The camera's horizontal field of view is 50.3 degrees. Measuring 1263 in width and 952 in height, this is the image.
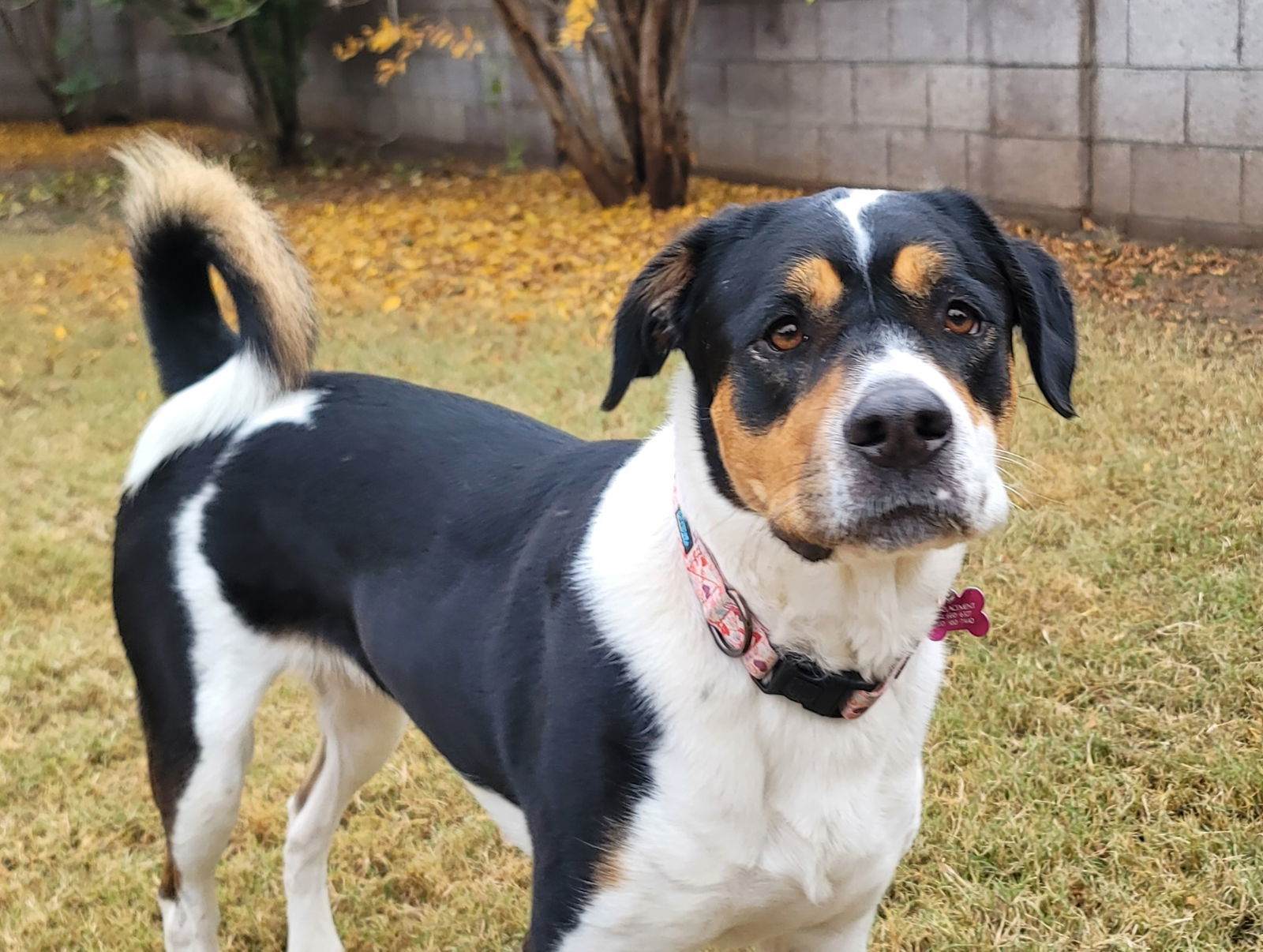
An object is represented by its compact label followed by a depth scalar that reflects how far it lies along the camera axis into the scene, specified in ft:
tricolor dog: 6.40
